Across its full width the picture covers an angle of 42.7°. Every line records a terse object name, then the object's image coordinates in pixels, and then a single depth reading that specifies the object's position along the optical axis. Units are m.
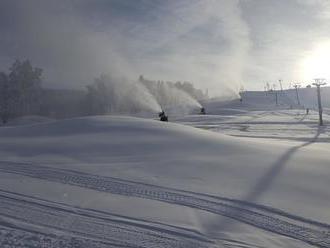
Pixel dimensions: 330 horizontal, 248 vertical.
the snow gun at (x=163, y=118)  43.09
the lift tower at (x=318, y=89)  46.79
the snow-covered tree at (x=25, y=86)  84.50
